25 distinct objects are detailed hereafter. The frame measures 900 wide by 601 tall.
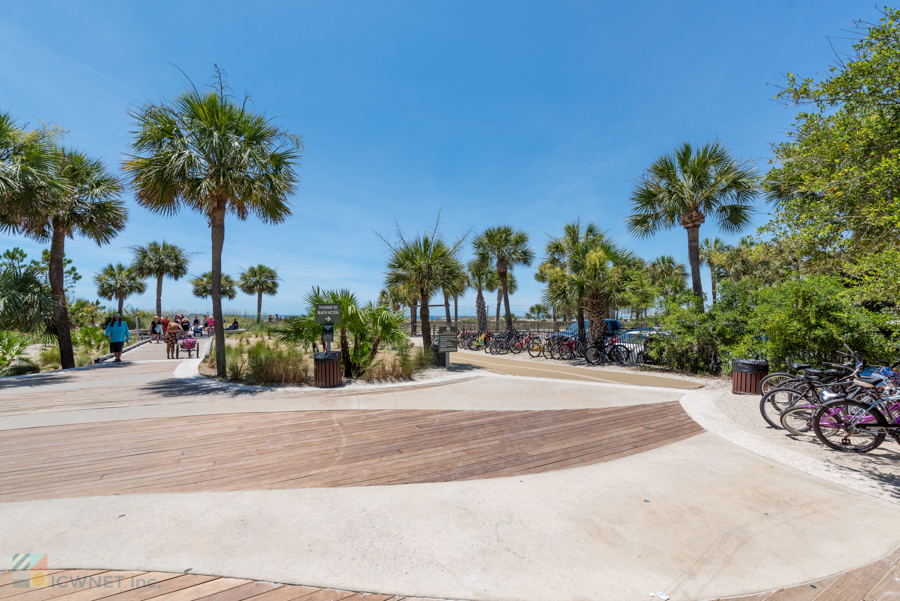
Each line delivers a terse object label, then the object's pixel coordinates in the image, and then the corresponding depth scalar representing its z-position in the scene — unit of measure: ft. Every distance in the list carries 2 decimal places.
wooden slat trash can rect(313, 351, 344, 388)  27.12
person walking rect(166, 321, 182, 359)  44.45
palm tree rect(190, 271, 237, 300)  156.25
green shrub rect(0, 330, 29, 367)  32.63
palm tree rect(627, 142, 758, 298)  42.83
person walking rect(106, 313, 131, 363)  39.99
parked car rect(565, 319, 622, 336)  62.97
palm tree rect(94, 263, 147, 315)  125.39
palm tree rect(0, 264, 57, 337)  30.22
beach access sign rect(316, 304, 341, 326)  28.55
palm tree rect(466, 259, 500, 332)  89.86
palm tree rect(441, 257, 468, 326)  42.96
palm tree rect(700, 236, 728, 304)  109.91
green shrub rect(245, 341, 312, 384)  28.19
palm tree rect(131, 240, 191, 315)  115.34
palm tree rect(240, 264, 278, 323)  144.66
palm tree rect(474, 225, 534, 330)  83.35
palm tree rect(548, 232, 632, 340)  48.47
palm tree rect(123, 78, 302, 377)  27.43
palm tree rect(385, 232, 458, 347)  42.63
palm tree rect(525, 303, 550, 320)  195.39
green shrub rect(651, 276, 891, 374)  24.80
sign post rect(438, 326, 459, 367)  40.09
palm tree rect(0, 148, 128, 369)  34.45
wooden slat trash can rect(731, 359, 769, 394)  26.66
